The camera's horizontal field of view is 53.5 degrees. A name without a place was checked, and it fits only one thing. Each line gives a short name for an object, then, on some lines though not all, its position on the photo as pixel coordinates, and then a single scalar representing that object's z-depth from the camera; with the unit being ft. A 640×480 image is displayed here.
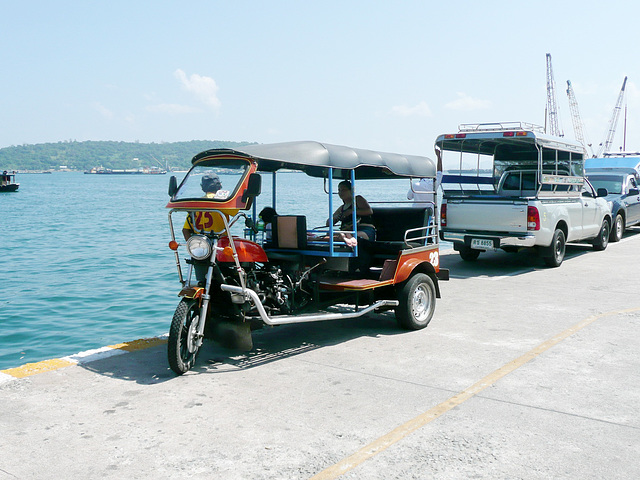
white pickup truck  38.24
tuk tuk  18.53
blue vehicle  54.75
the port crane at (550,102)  334.85
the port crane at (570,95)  338.95
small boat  257.59
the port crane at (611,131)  331.57
